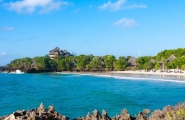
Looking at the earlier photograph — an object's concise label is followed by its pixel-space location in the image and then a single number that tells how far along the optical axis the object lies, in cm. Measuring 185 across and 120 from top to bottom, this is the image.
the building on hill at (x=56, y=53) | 8825
